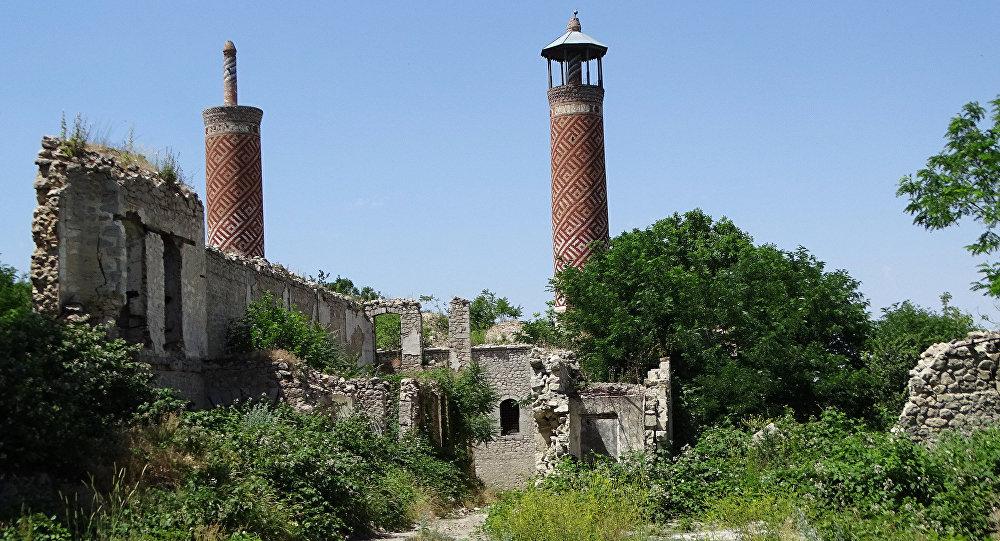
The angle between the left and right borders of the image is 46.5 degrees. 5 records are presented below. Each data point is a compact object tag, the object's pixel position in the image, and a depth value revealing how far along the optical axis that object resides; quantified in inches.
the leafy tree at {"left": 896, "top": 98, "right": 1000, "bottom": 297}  882.1
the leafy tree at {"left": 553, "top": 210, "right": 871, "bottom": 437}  881.5
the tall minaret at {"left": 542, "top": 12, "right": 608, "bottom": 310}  1291.8
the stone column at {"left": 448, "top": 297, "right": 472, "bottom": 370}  1287.4
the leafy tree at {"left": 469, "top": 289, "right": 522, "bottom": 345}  1653.5
